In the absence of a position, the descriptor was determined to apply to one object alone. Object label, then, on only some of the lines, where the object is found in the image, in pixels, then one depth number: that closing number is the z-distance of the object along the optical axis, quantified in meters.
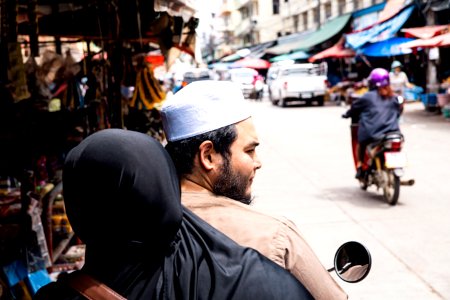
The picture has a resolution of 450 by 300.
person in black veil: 1.29
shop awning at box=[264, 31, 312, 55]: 39.91
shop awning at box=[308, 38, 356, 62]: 26.81
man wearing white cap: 1.60
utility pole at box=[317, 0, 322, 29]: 37.44
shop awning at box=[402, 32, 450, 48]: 15.20
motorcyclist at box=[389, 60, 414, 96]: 20.61
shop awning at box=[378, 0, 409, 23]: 23.19
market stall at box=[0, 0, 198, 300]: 4.16
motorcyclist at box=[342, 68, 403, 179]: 7.36
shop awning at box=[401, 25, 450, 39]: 16.77
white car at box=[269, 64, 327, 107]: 25.31
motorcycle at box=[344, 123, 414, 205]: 7.08
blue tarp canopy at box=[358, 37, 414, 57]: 21.52
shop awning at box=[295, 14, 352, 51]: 31.48
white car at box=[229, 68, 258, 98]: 34.78
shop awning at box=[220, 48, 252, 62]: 46.16
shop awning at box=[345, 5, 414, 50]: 21.94
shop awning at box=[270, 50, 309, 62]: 35.53
